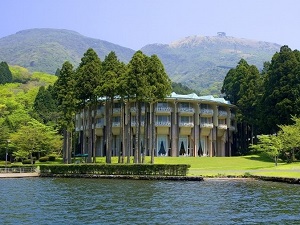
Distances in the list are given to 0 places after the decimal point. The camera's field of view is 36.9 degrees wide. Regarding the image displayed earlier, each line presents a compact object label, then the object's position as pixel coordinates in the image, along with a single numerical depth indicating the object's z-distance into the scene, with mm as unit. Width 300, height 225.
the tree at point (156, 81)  56281
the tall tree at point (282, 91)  68750
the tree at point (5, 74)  162750
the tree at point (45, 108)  95188
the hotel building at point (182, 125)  77562
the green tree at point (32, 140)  74375
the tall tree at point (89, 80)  60719
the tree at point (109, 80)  57769
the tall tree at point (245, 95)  79688
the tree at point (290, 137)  59281
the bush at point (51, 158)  77312
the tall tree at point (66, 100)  63188
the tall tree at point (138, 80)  55406
